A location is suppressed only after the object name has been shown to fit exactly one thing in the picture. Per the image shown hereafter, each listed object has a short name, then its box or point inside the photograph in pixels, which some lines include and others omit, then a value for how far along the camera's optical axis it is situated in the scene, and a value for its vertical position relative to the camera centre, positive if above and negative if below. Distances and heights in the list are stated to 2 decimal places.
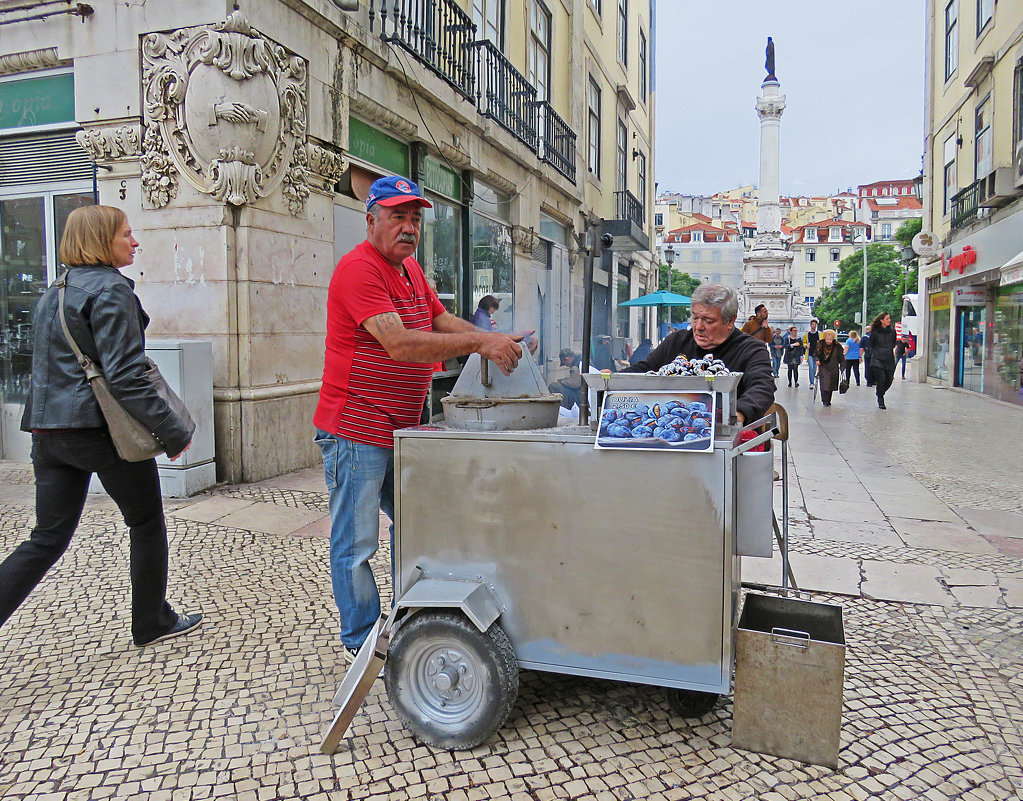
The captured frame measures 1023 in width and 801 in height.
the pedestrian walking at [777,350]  23.68 +0.38
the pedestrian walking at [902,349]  28.07 +0.49
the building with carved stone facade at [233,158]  6.38 +1.88
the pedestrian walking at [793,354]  21.19 +0.21
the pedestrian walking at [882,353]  14.62 +0.17
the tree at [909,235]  39.87 +7.14
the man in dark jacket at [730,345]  3.57 +0.08
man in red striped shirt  2.79 -0.11
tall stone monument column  41.78 +6.51
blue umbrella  20.04 +1.66
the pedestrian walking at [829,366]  15.00 -0.09
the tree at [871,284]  72.94 +7.61
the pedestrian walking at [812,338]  23.60 +0.82
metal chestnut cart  2.38 -0.68
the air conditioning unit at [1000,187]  15.53 +3.67
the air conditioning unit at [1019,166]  14.72 +3.88
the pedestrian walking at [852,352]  19.06 +0.24
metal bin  2.37 -1.07
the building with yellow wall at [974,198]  15.48 +3.94
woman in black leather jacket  3.00 -0.13
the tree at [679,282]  78.05 +8.63
